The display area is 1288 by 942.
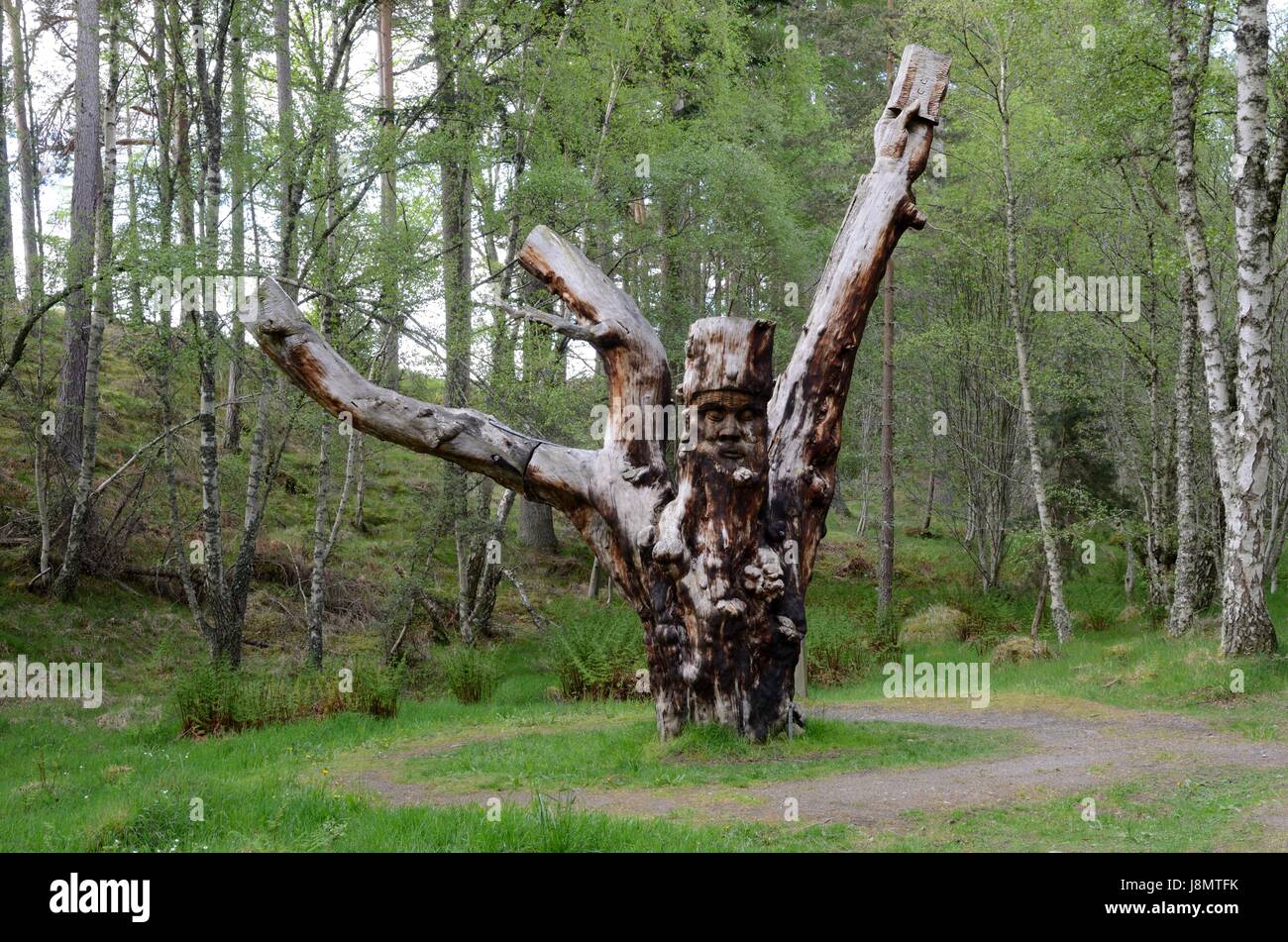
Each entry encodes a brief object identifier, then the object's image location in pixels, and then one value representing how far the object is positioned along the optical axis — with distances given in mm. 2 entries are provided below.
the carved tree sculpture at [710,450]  8516
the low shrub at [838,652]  15398
